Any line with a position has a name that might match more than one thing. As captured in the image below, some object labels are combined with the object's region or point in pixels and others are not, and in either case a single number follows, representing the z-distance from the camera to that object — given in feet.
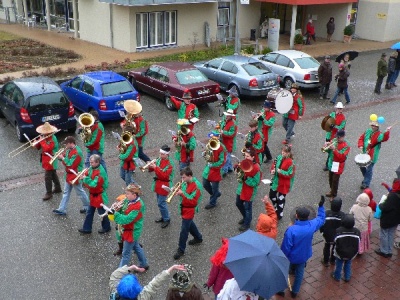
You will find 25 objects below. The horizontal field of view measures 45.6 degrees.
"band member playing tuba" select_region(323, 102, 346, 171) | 36.67
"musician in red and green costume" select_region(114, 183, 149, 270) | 23.22
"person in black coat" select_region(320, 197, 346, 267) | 24.46
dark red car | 50.67
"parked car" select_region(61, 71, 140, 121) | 45.88
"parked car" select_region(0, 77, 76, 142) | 41.11
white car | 58.44
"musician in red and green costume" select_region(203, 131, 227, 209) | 29.94
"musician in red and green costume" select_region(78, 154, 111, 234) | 26.50
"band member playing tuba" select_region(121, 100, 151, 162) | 36.06
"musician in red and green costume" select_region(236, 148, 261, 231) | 27.09
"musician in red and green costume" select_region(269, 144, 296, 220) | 28.45
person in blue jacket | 22.18
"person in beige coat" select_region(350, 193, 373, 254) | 25.66
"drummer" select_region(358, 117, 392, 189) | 33.24
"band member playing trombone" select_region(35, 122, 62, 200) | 31.65
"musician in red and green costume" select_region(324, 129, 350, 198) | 32.01
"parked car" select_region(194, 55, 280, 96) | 54.49
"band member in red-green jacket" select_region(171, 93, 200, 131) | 38.27
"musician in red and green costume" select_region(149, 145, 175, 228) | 28.32
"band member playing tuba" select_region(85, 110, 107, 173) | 33.96
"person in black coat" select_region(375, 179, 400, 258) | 25.82
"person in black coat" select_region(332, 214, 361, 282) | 22.98
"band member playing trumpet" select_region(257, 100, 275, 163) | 37.91
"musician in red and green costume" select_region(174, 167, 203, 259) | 25.02
